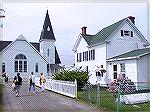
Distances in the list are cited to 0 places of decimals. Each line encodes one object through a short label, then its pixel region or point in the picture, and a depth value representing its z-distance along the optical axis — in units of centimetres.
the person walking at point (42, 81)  2321
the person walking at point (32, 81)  2204
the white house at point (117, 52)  2572
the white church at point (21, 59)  4525
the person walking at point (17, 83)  1895
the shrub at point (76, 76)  2369
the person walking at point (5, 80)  3216
